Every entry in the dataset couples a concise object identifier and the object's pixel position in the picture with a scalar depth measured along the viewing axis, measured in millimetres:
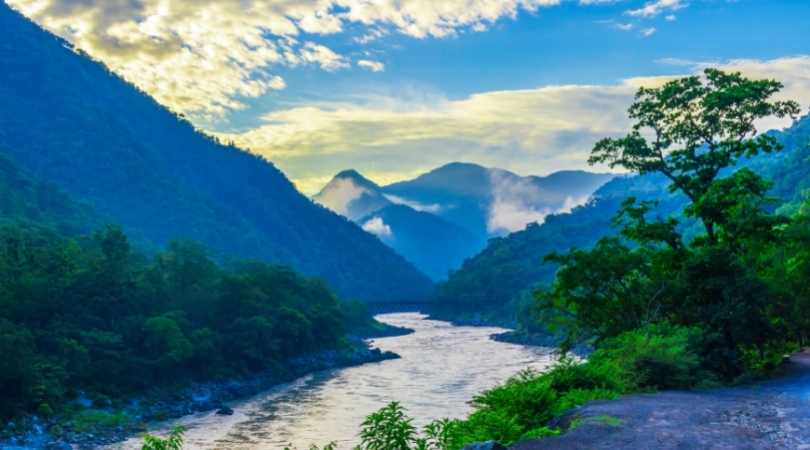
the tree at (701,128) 28375
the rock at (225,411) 54356
